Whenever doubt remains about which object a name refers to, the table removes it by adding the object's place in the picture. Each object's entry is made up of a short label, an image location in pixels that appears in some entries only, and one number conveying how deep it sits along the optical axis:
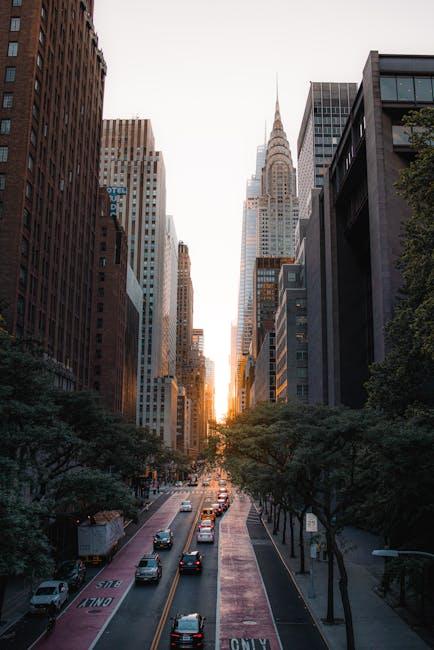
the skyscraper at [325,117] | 165.25
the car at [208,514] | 67.99
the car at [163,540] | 49.88
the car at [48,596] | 29.61
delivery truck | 42.34
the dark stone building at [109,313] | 103.31
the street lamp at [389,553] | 14.30
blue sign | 119.19
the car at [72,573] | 34.72
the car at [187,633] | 23.92
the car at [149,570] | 36.19
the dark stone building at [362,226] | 48.00
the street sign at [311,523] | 37.25
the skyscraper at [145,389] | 198.12
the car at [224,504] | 84.06
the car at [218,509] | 77.11
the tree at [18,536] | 17.06
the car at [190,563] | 39.22
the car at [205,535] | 53.06
